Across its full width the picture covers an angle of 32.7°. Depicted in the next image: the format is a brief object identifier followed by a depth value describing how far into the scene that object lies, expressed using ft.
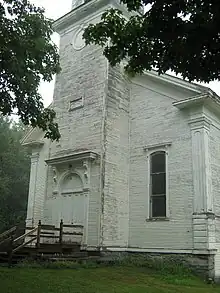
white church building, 47.16
